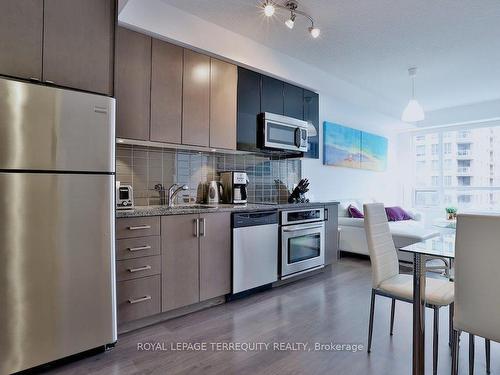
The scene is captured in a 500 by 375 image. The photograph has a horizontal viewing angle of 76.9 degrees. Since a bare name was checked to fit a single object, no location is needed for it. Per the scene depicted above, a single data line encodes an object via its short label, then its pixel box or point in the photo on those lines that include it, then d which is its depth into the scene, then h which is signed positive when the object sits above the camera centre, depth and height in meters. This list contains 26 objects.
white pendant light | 3.64 +0.90
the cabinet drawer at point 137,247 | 2.18 -0.41
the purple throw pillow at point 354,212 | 4.75 -0.33
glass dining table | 1.64 -0.58
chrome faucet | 2.83 -0.03
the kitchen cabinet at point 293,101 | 3.71 +1.08
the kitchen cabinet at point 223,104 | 2.96 +0.83
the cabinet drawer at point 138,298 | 2.18 -0.77
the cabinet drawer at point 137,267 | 2.19 -0.56
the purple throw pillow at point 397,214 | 5.23 -0.40
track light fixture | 2.33 +1.48
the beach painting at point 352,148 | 4.78 +0.72
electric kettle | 3.12 -0.03
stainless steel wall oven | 3.24 -0.55
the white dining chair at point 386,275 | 1.84 -0.56
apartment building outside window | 6.06 +0.46
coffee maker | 3.24 +0.03
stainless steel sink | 2.88 -0.15
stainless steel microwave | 3.32 +0.64
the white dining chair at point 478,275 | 1.32 -0.37
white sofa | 4.10 -0.57
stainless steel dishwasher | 2.84 -0.56
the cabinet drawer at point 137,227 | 2.18 -0.26
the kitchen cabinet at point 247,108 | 3.18 +0.85
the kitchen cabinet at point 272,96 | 3.43 +1.06
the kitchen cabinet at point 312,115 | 4.00 +0.97
